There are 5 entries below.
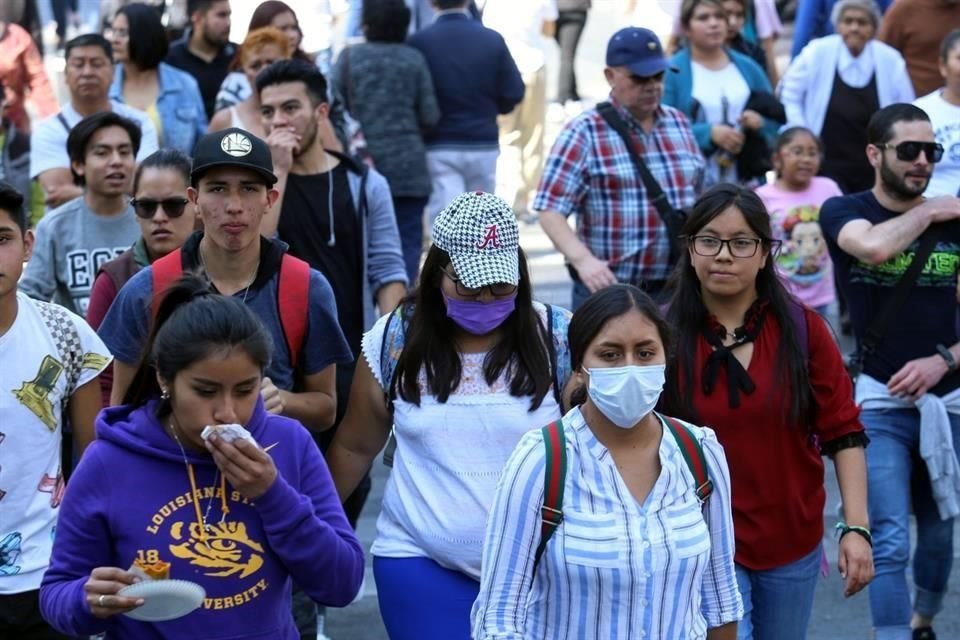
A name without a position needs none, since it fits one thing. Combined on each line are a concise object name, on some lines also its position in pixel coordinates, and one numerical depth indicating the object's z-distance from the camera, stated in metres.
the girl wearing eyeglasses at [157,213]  12.09
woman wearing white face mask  8.05
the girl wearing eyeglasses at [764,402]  10.51
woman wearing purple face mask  9.73
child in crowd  18.62
